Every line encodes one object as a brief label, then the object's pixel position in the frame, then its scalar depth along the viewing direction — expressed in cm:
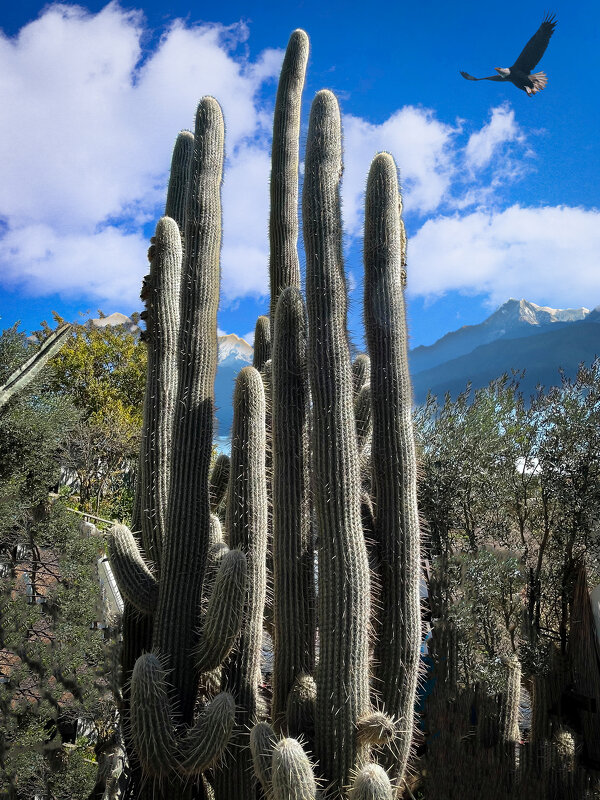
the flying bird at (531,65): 906
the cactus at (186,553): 337
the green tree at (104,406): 1583
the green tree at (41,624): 589
